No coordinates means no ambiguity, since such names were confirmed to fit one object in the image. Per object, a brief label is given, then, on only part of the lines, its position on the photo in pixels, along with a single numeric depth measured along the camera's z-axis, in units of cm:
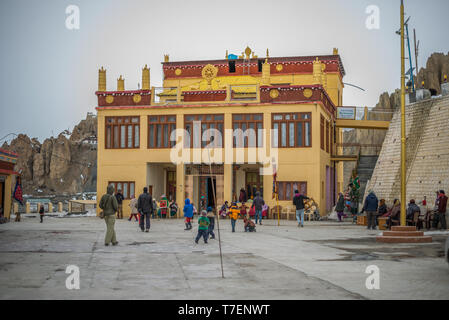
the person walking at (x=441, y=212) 2141
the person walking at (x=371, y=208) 2279
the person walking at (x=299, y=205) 2476
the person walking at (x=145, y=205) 2117
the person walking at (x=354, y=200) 3141
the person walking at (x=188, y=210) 2189
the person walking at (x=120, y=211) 3112
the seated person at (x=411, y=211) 2097
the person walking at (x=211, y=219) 1752
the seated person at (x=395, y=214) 2104
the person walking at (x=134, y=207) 2822
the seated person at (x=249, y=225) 2155
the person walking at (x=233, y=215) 2177
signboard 3853
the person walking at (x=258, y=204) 2484
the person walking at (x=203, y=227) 1652
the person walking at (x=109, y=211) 1598
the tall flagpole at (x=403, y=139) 1692
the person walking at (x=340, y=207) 2924
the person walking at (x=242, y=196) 3275
